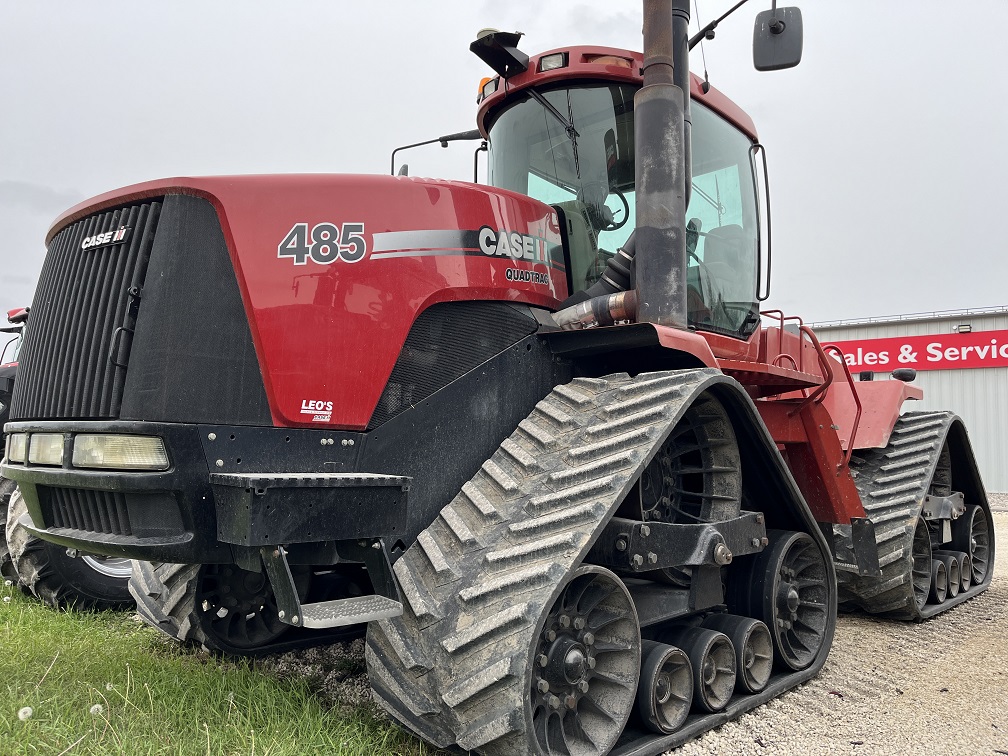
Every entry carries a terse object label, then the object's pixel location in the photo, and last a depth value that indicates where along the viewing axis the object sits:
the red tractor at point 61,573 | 5.57
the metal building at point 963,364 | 17.17
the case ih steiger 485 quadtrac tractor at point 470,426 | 2.71
